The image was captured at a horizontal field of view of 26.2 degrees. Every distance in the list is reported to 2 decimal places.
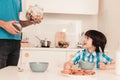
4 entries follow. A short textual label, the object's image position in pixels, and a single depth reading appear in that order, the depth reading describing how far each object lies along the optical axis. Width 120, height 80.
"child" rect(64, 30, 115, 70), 2.27
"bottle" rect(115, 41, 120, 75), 1.53
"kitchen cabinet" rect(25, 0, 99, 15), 3.44
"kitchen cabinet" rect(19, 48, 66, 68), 3.20
